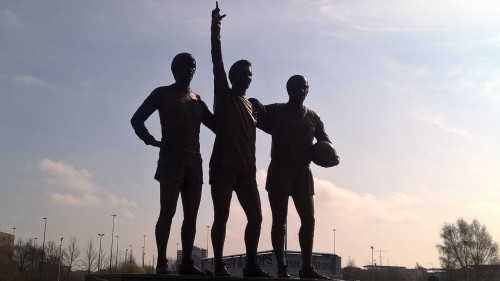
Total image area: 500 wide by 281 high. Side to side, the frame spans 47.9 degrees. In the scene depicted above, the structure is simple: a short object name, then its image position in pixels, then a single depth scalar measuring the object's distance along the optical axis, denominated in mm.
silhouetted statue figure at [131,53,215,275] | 7352
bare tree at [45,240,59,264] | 59844
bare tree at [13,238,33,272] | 61322
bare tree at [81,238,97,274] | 52778
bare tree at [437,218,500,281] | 55062
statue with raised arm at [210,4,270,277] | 7512
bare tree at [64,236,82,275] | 55728
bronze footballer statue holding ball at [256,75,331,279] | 7851
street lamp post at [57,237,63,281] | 53481
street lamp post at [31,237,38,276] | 60188
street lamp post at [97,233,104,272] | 52844
